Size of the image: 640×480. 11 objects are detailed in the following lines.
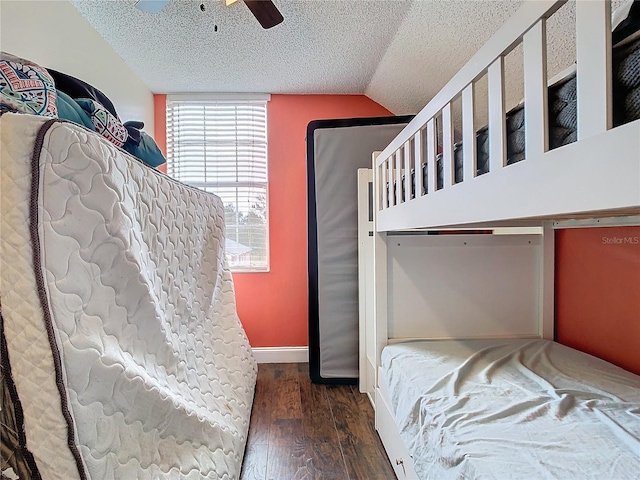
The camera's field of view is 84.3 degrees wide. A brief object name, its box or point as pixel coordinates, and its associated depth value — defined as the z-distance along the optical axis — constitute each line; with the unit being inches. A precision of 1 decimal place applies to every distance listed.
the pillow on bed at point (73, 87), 51.4
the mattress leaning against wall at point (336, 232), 94.9
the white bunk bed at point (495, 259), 21.2
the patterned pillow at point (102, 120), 50.1
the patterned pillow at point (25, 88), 35.2
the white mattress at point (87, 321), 30.1
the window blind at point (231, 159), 111.8
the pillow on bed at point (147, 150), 62.7
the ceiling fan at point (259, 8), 58.3
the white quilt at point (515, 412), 32.4
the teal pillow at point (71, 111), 44.8
